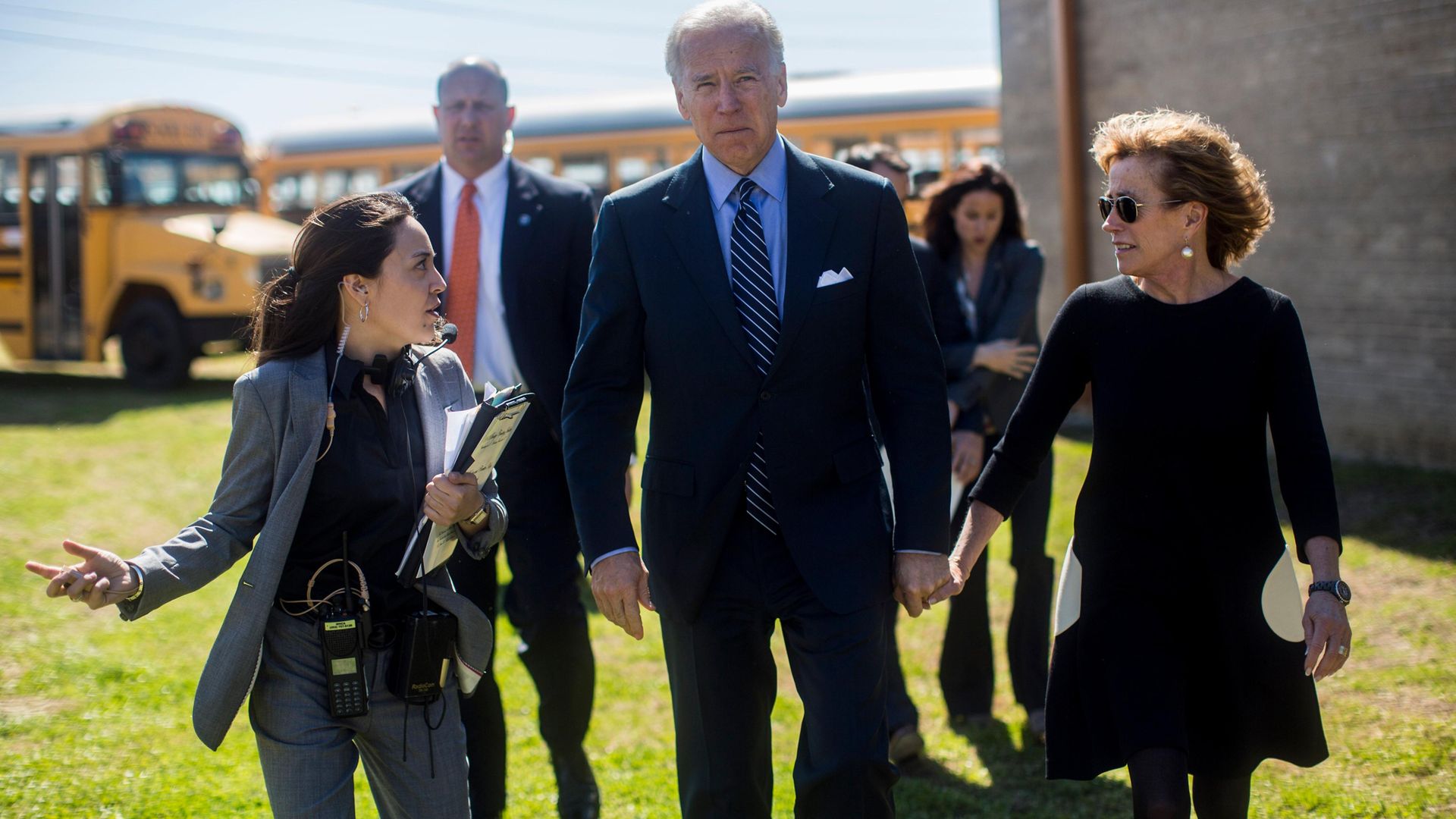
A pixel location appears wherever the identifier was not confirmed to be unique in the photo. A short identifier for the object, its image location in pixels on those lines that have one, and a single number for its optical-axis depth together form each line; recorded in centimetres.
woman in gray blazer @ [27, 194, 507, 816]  297
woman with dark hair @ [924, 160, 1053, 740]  527
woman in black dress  307
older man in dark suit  303
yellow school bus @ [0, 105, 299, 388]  1630
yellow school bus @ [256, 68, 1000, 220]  1689
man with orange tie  436
